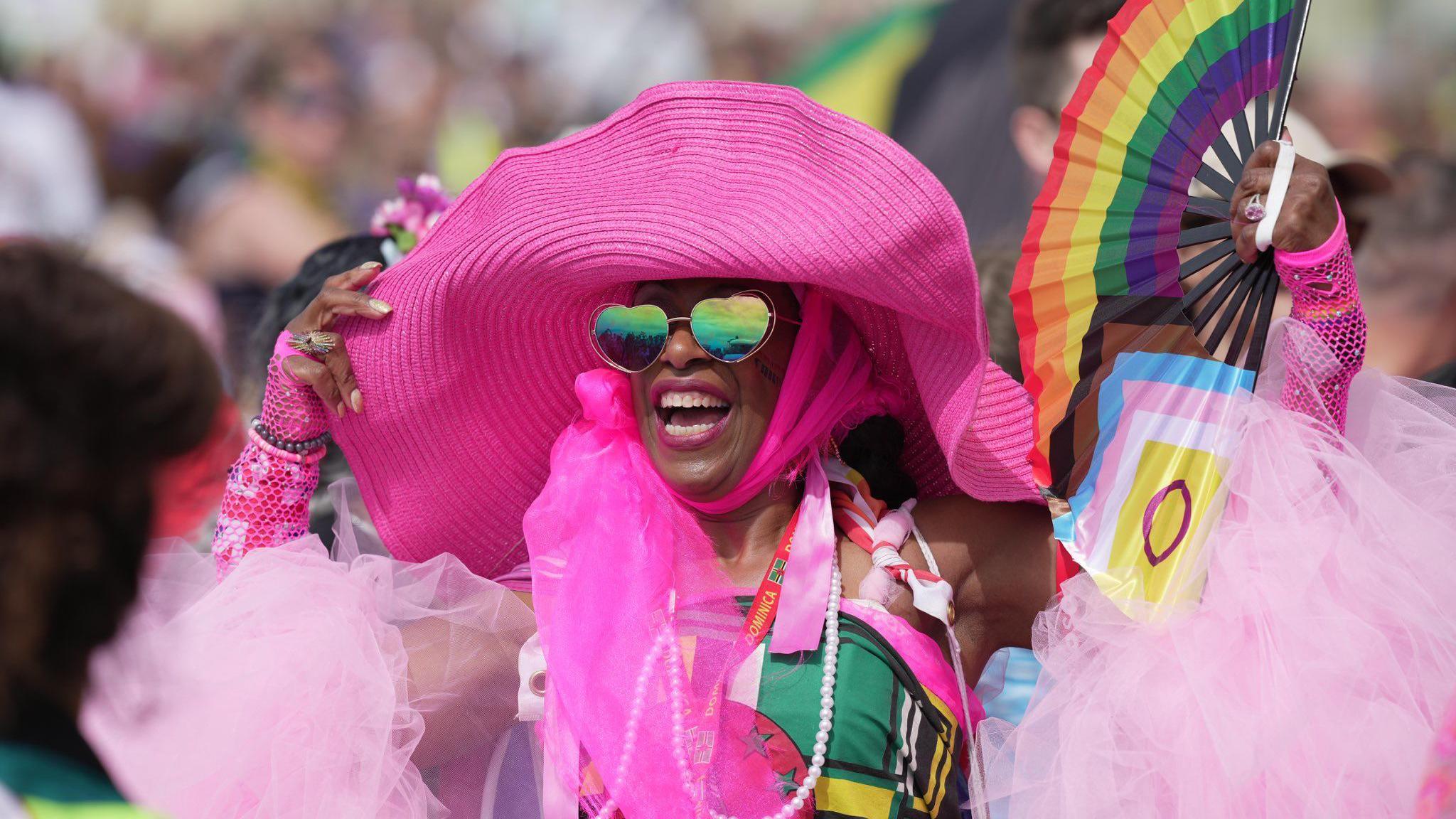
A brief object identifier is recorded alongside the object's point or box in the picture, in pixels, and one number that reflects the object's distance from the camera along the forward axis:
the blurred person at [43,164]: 13.52
